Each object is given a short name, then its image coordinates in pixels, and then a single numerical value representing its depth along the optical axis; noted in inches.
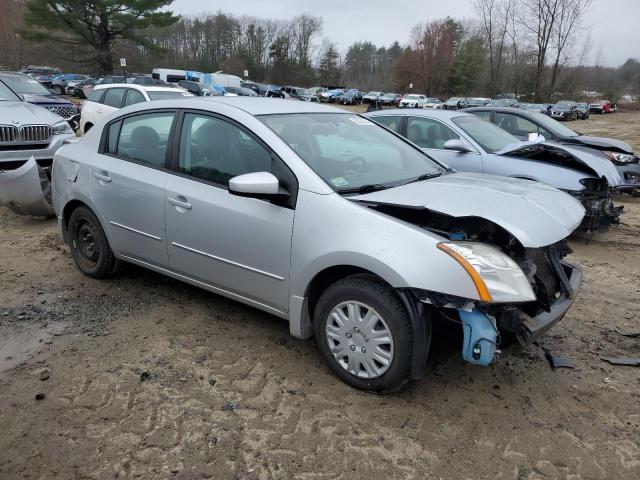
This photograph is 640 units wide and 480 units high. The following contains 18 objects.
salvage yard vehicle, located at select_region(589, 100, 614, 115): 1924.2
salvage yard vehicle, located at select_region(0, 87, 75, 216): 247.0
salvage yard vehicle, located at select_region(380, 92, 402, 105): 2027.6
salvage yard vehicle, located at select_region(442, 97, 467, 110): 1680.0
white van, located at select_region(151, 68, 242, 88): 1732.3
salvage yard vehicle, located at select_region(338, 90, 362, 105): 1985.7
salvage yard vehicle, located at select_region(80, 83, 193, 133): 437.7
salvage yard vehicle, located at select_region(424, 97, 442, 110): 1700.3
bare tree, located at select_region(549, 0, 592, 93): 1803.6
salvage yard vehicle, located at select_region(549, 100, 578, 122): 1518.2
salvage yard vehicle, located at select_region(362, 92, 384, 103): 2033.3
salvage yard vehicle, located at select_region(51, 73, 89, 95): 1536.7
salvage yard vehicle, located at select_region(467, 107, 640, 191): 332.2
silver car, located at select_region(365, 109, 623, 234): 246.8
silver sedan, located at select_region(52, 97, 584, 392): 107.6
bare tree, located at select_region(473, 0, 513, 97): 2130.9
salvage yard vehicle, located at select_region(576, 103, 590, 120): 1590.8
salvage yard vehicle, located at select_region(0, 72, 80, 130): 479.5
